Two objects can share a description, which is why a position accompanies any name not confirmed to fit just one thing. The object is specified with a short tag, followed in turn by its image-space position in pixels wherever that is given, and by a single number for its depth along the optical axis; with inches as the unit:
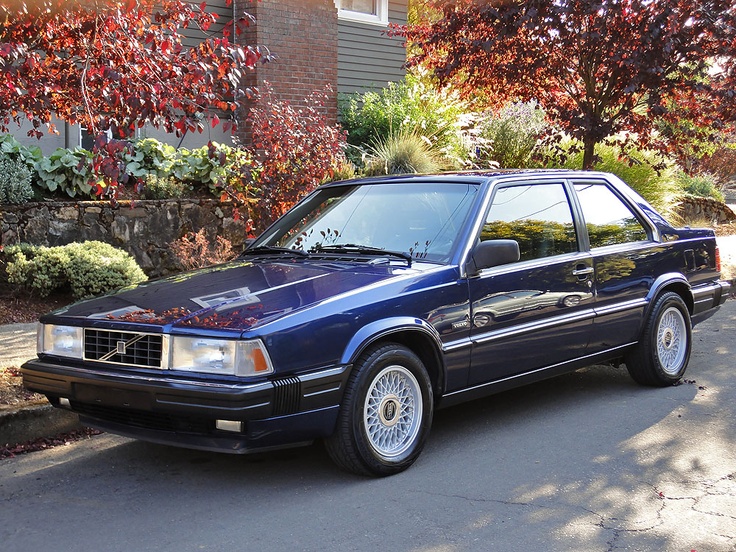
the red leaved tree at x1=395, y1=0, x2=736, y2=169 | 409.1
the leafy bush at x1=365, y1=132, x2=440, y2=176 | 548.7
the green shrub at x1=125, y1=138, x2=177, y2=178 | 444.1
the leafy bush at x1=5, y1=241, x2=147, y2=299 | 367.2
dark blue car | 181.6
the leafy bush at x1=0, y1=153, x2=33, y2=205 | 388.2
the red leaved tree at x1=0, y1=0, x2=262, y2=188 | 230.5
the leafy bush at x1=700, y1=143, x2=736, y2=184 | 1072.5
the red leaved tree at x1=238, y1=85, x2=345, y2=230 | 398.9
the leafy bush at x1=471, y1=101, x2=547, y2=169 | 631.8
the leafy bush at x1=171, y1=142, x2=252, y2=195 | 448.8
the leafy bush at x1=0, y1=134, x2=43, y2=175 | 407.7
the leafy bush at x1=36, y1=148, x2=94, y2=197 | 407.8
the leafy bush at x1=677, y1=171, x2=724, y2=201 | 945.3
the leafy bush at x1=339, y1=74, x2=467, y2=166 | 608.4
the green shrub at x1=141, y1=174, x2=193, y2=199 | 436.8
